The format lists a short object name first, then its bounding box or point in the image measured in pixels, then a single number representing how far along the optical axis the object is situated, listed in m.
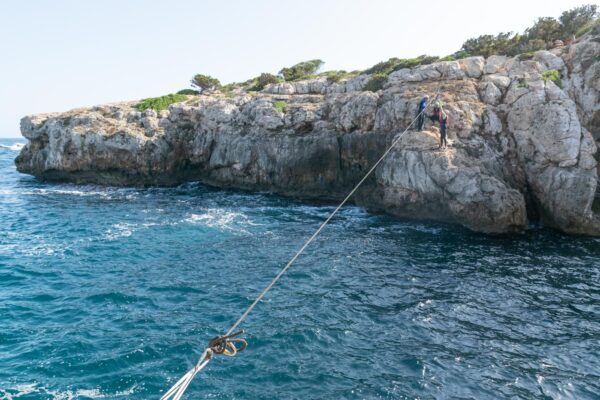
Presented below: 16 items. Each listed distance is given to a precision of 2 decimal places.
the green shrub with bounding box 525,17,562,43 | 33.12
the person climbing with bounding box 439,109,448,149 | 24.65
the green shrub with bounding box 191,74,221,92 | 52.12
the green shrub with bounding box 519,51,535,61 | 29.76
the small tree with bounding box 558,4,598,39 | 32.47
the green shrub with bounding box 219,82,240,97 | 50.61
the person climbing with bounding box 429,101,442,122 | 25.51
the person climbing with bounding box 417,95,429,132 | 26.49
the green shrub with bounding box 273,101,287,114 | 36.53
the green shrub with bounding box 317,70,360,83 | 41.44
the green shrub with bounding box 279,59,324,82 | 50.47
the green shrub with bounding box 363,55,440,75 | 36.77
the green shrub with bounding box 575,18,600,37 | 30.00
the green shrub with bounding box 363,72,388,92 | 35.31
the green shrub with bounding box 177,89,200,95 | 52.00
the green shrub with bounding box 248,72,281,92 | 47.81
